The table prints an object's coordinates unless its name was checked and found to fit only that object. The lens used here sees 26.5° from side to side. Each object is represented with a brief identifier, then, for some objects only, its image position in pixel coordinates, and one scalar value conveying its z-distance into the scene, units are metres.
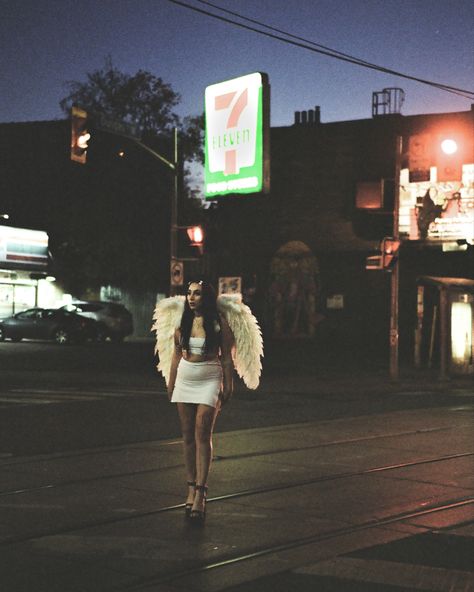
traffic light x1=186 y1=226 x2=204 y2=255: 23.28
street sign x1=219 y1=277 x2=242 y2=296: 23.16
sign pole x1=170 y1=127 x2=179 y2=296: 24.64
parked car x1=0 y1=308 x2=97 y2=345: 40.03
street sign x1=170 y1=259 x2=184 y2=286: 24.42
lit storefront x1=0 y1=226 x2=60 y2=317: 45.12
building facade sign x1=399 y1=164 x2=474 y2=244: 35.44
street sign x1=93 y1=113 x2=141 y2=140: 19.52
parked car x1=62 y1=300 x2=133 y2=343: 42.91
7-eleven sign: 28.08
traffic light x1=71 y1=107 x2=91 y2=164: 18.94
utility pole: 25.08
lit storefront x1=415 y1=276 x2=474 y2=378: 27.02
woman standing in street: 7.70
